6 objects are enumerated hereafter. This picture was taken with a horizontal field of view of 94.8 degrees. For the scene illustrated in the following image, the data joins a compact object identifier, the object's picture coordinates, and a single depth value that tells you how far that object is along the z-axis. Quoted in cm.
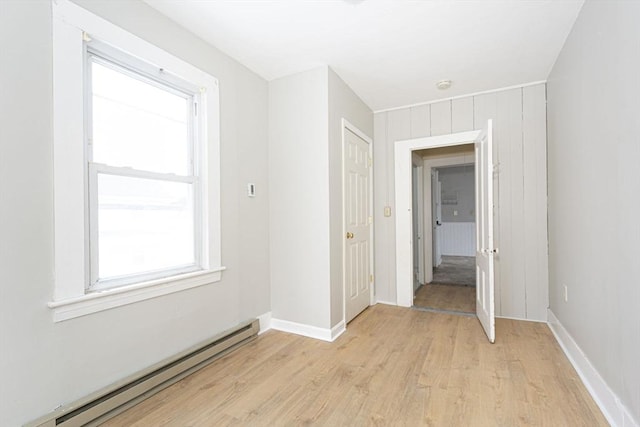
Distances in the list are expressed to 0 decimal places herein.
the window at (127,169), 159
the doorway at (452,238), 414
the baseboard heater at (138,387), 152
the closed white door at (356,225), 317
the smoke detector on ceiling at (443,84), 314
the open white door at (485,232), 267
